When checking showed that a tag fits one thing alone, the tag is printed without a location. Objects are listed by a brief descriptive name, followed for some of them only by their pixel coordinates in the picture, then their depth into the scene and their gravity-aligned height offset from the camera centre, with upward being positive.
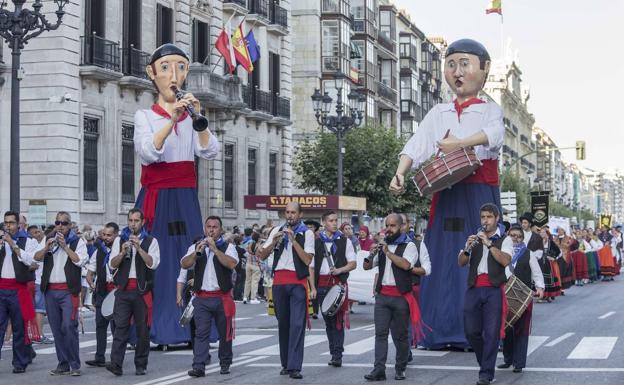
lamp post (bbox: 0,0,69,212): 20.42 +3.26
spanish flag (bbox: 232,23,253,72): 34.00 +5.15
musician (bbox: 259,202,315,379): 13.02 -0.38
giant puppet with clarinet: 15.41 +0.62
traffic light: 58.97 +3.93
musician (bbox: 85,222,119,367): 14.17 -0.53
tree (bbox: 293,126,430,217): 46.47 +2.54
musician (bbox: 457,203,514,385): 12.24 -0.51
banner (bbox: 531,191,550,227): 39.91 +0.90
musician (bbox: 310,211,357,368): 13.79 -0.42
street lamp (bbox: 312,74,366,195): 34.31 +3.34
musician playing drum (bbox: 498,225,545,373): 13.04 -1.03
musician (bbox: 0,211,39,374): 13.81 -0.55
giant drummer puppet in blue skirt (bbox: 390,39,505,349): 15.09 +0.56
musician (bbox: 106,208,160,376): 13.16 -0.52
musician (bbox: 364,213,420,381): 12.62 -0.62
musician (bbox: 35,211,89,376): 13.33 -0.54
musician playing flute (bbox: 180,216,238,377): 13.09 -0.53
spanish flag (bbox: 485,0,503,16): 94.00 +17.40
